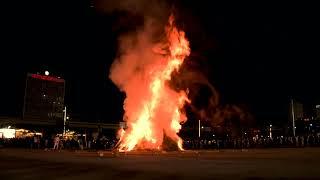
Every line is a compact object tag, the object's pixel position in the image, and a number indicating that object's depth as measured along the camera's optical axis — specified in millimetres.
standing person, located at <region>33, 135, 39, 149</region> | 52975
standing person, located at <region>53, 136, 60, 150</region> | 47344
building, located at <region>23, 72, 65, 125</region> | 103875
